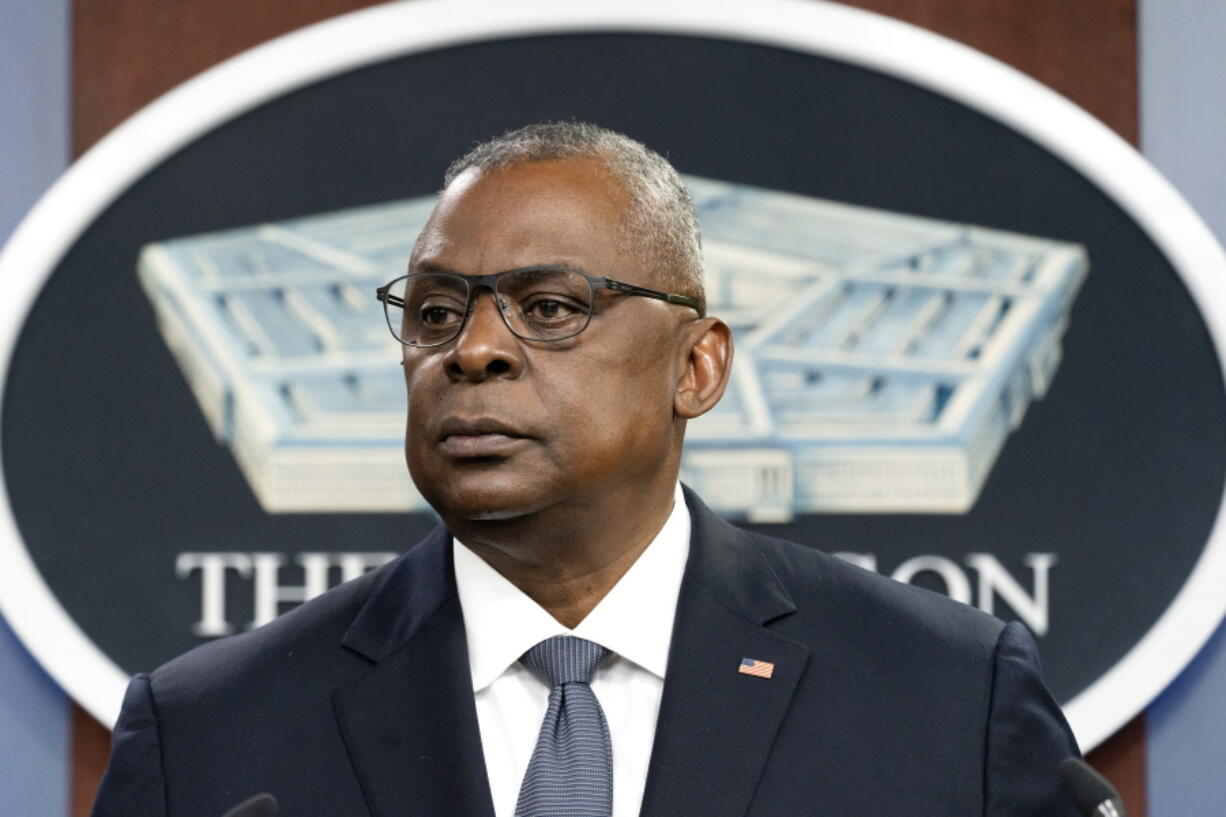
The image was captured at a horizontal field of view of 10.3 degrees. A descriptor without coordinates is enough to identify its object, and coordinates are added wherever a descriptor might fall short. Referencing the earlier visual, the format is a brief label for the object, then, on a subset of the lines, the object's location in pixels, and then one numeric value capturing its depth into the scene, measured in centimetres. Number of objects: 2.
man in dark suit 376
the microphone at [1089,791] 359
